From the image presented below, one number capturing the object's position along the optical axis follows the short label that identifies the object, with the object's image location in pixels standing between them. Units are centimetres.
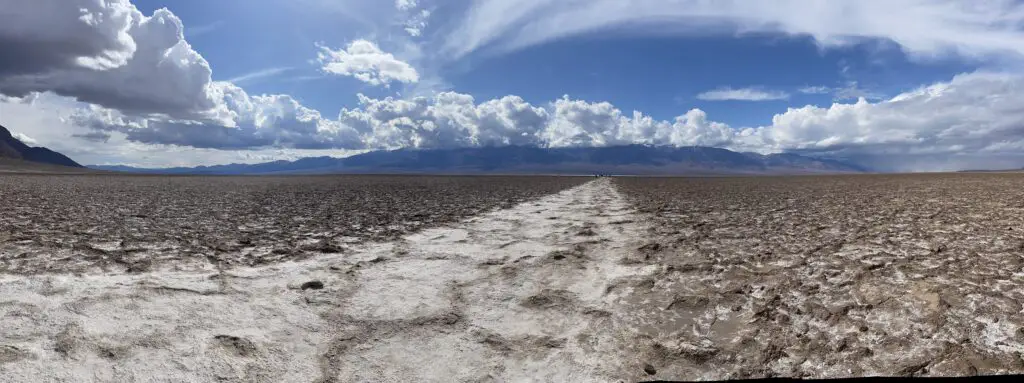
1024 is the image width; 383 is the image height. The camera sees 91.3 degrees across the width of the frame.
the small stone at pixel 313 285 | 630
